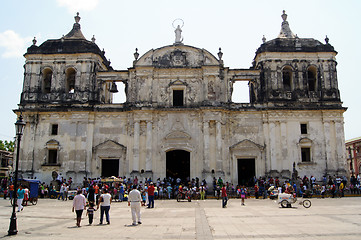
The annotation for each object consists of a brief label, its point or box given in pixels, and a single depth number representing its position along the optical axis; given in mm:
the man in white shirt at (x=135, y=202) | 12306
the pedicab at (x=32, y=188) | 20844
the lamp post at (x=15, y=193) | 10184
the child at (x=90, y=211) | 12350
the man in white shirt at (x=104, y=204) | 12539
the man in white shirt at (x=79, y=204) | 12042
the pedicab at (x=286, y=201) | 18125
